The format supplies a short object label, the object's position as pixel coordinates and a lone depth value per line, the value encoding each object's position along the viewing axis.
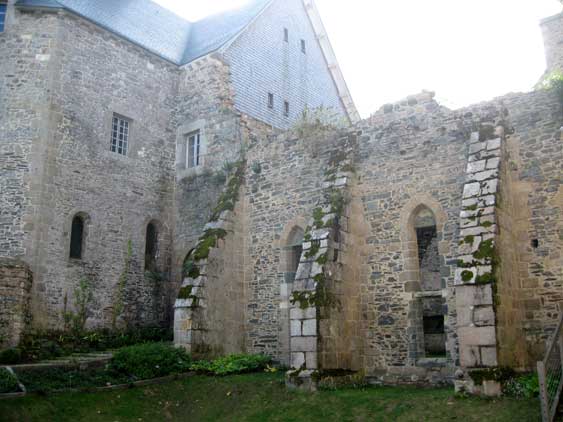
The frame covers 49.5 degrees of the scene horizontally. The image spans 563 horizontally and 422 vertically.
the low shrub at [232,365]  13.66
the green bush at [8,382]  11.10
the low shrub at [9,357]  13.64
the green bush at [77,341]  14.68
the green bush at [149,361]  13.47
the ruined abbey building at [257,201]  12.01
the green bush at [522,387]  9.46
